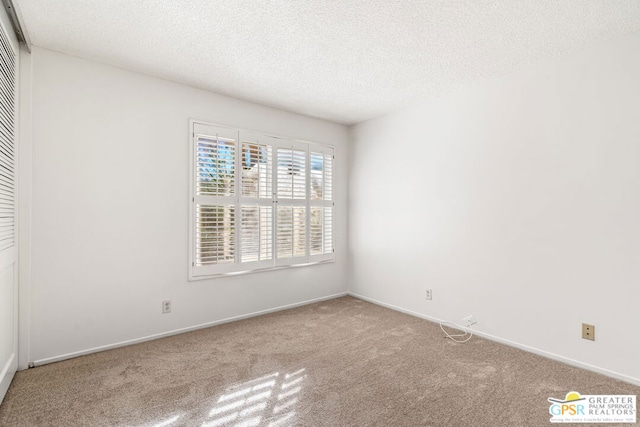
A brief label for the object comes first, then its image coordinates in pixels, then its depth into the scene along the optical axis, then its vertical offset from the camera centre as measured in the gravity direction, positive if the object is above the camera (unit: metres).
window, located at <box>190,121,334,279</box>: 3.15 +0.17
